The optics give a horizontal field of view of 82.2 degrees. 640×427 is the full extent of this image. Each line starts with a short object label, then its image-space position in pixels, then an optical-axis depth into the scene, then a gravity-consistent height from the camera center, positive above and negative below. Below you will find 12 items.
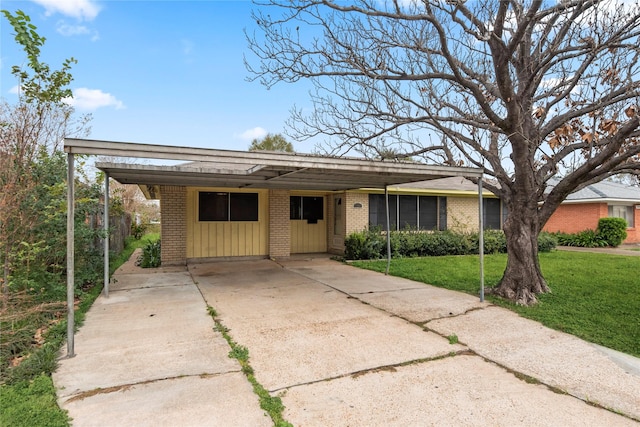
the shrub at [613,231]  17.11 -0.41
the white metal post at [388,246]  9.22 -0.62
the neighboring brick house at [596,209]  18.00 +0.67
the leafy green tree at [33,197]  4.79 +0.40
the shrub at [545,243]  14.47 -0.83
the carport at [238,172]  3.94 +0.90
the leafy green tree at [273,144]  33.19 +7.24
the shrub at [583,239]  17.31 -0.83
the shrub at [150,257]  10.16 -0.96
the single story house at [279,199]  5.52 +0.77
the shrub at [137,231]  22.49 -0.49
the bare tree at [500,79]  5.52 +2.63
